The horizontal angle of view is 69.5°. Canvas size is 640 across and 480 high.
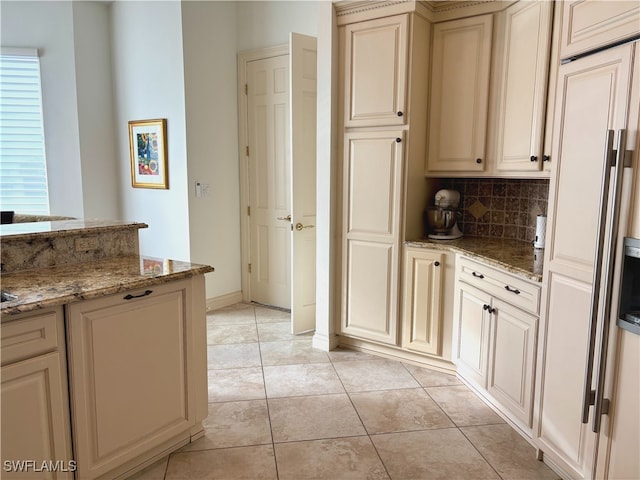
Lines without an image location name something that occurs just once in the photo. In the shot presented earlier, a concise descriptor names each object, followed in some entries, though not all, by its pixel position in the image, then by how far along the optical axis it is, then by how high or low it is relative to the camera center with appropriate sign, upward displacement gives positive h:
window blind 4.69 +0.47
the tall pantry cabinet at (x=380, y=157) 3.07 +0.19
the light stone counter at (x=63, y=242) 2.09 -0.30
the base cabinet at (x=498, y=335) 2.31 -0.83
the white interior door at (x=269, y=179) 4.35 +0.05
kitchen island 1.62 -0.68
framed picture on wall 4.37 +0.28
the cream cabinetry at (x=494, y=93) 2.61 +0.58
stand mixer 3.25 -0.21
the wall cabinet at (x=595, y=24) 1.61 +0.61
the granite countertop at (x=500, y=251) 2.36 -0.40
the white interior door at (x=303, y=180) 3.60 +0.03
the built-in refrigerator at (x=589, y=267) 1.64 -0.32
